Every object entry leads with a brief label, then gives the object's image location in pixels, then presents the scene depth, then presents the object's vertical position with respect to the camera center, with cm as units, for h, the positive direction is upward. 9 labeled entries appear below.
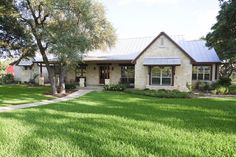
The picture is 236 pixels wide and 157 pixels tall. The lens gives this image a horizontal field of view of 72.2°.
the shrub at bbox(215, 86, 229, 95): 1373 -95
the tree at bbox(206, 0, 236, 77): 1328 +455
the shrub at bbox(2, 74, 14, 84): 2247 -12
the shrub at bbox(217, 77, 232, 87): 1563 -30
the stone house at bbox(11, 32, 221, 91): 1535 +143
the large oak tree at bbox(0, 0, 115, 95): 1201 +442
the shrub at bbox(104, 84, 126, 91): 1537 -86
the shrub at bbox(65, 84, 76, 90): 1620 -84
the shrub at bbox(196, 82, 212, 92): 1527 -70
